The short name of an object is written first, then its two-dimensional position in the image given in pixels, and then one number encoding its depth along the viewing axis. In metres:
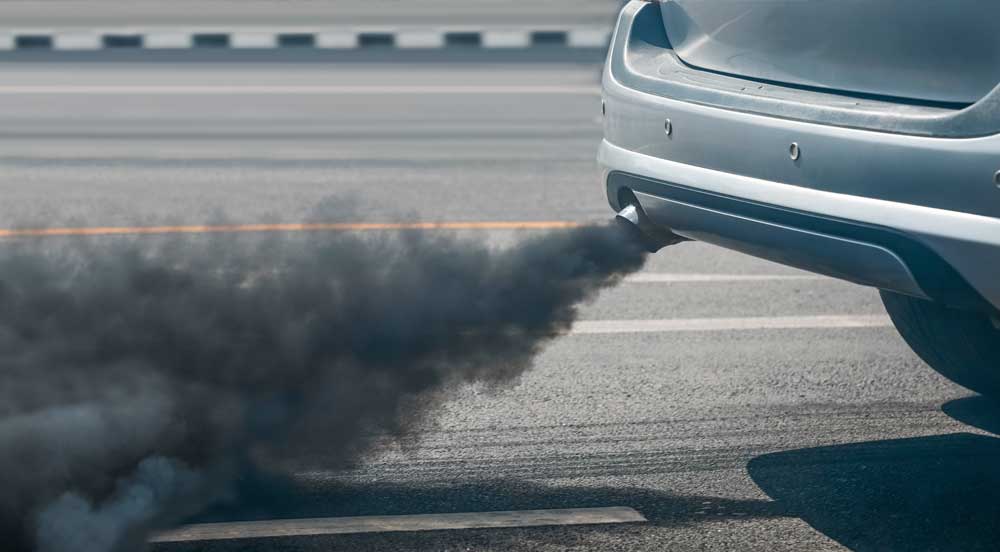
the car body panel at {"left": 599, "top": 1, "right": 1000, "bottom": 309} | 5.83
